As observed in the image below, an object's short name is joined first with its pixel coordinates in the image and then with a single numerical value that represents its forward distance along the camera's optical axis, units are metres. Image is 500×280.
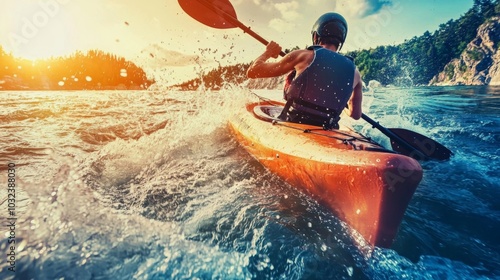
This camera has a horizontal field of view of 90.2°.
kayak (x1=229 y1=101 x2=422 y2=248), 1.79
